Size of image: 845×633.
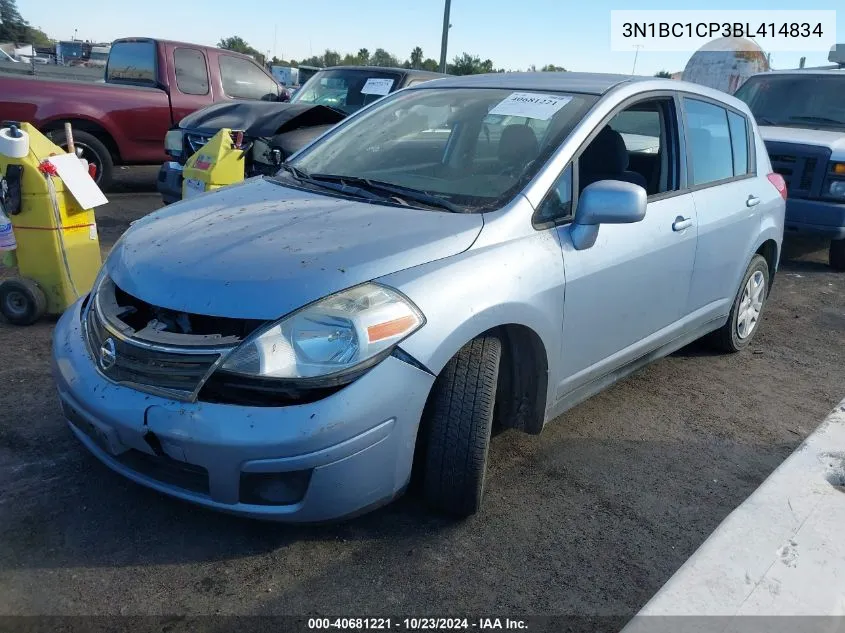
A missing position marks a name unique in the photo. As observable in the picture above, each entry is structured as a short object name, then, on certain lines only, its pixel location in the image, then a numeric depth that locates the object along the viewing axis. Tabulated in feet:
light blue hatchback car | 7.43
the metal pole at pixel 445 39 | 58.54
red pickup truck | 25.27
